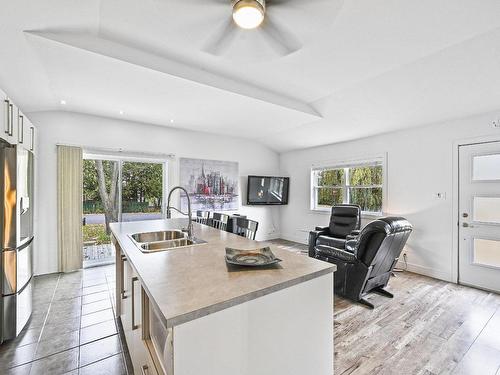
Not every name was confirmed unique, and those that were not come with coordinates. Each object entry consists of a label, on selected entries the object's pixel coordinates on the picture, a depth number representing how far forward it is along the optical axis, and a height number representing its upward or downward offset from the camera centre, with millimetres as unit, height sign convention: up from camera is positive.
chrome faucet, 2025 -369
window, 4621 +5
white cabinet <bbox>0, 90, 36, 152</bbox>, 1980 +551
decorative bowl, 1290 -407
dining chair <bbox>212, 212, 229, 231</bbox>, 2992 -455
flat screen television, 5777 -100
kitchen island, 855 -538
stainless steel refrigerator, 2000 -501
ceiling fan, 1147 +832
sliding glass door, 4199 -235
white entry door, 3162 -383
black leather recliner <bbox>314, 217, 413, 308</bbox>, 2553 -806
